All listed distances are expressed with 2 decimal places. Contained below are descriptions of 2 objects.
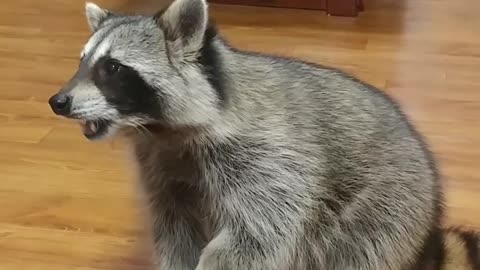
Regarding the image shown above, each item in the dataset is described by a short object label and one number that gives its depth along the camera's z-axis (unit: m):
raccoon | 1.26
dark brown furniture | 2.69
